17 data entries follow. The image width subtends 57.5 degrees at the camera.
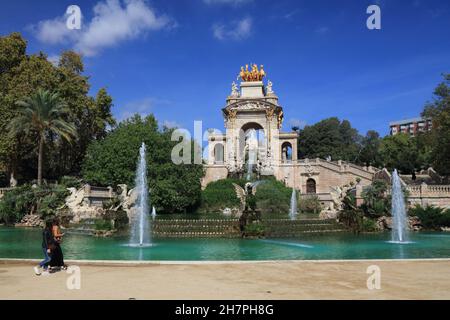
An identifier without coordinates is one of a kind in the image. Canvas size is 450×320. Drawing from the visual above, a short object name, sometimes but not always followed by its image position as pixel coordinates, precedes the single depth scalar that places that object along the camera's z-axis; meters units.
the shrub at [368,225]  21.85
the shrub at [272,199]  39.09
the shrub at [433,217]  23.97
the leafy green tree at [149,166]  34.47
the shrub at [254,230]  18.80
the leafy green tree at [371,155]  63.92
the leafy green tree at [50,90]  34.94
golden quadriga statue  64.12
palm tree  31.33
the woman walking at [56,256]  9.20
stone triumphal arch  52.69
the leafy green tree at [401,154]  53.94
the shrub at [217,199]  42.53
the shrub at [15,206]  26.89
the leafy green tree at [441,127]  32.22
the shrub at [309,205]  40.77
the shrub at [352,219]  21.67
